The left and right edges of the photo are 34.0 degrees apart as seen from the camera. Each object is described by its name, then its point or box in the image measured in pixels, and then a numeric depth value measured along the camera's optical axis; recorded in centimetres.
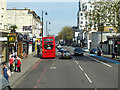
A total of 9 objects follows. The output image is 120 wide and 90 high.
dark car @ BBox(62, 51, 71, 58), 3478
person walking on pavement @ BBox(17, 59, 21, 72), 1802
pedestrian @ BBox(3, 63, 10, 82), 1251
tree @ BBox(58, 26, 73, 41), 13814
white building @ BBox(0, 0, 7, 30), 2571
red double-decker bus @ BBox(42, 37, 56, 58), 3444
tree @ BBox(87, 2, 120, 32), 2942
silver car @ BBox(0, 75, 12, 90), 525
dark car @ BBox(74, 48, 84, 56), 4253
